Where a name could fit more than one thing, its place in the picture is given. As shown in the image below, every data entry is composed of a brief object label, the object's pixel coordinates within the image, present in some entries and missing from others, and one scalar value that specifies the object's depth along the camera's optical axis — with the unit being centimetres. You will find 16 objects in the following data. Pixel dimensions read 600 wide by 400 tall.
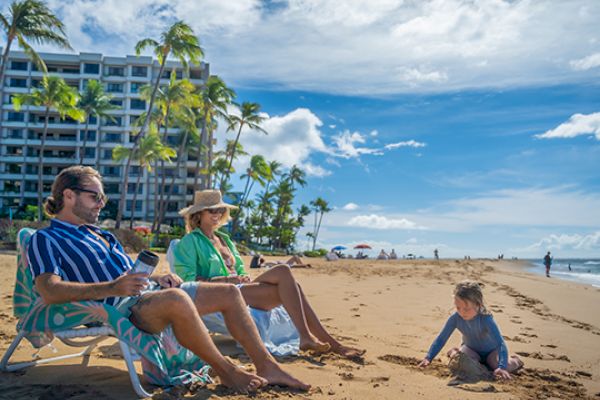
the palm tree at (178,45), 2692
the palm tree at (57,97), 2939
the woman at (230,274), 369
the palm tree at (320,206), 8194
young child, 356
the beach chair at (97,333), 258
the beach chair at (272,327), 373
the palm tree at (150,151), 3284
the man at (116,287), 255
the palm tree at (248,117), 4106
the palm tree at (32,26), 2008
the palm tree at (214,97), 3584
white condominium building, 5172
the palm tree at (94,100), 3938
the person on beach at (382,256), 3879
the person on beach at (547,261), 2428
